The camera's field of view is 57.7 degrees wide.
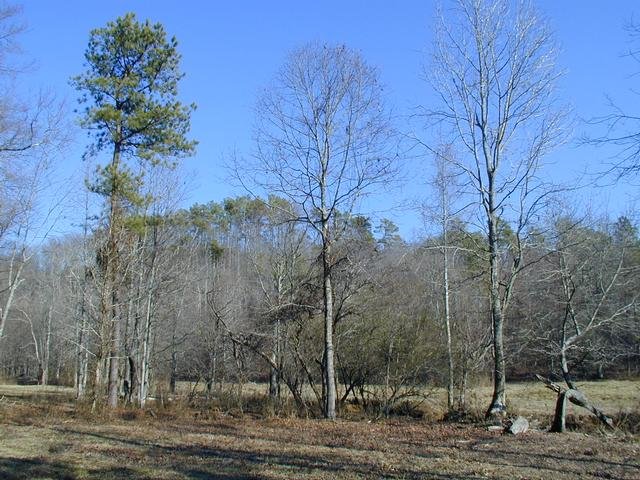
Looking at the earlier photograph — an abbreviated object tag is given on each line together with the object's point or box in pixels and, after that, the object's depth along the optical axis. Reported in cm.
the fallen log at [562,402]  1148
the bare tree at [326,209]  1548
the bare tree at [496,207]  1416
